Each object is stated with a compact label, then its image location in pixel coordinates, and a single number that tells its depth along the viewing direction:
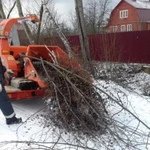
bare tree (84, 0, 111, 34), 30.46
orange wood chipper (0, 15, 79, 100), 5.70
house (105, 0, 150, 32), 47.69
